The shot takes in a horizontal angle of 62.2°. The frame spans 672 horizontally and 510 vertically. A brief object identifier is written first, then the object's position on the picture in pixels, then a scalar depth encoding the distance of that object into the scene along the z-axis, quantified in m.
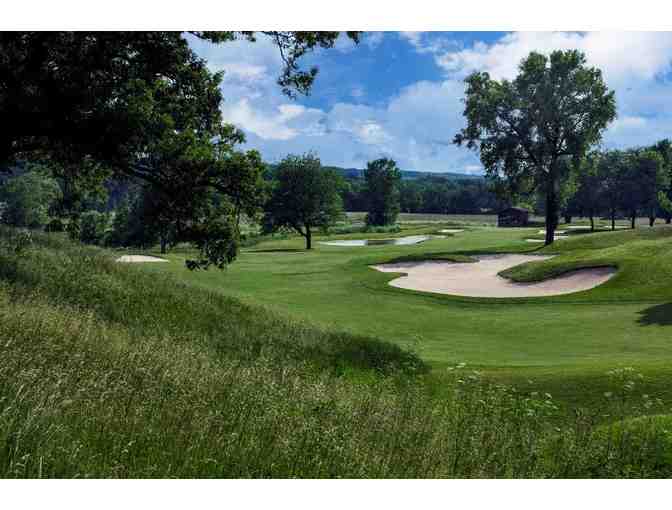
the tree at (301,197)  79.00
